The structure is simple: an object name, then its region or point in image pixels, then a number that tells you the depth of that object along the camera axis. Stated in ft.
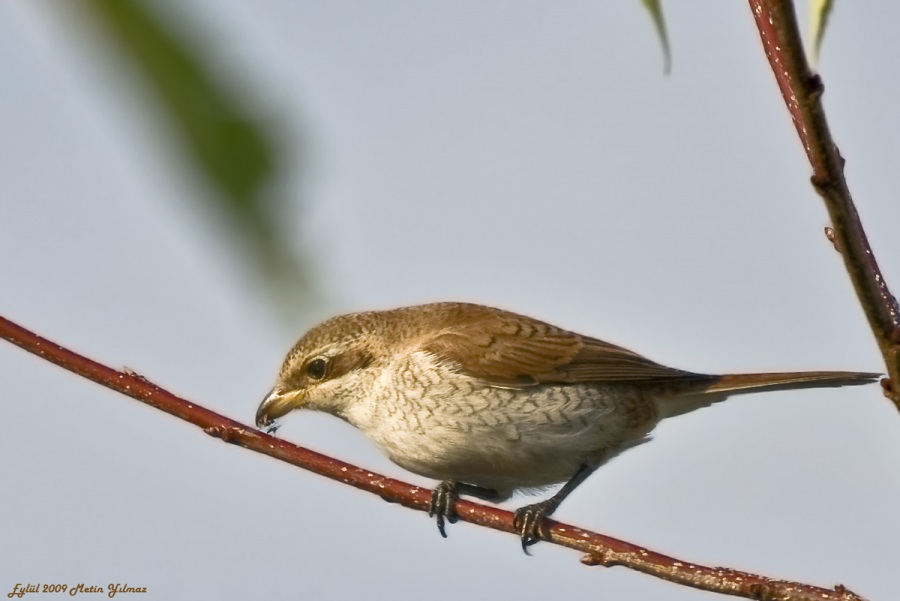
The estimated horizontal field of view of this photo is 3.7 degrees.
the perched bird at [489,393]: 12.29
